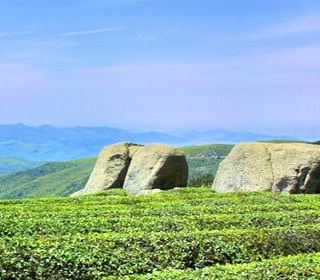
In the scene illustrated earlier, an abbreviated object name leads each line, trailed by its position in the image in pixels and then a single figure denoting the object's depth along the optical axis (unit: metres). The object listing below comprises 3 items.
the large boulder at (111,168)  54.69
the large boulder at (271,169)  42.84
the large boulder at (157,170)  49.53
